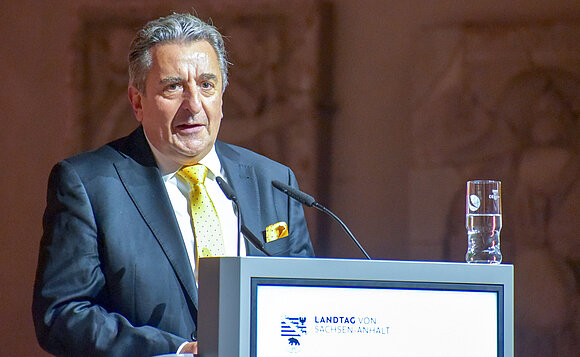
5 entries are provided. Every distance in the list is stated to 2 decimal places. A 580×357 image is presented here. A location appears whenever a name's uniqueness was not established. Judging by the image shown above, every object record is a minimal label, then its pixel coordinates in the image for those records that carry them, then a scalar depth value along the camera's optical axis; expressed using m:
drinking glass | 5.08
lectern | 4.78
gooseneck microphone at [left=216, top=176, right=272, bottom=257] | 5.06
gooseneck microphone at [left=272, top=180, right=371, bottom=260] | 5.06
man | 5.25
